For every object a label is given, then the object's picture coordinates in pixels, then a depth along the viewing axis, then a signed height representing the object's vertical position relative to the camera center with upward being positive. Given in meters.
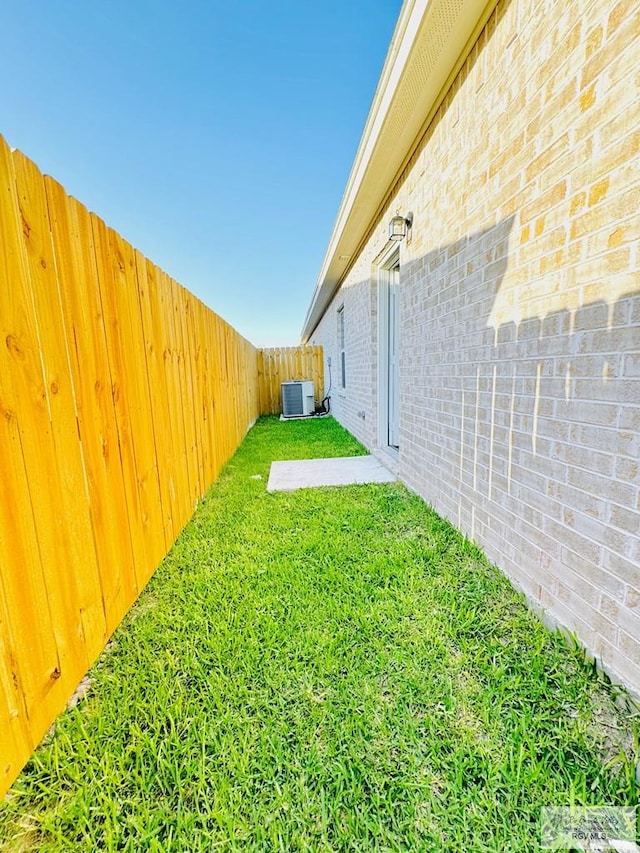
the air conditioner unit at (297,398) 9.20 -0.71
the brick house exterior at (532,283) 1.22 +0.38
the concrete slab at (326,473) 3.77 -1.20
